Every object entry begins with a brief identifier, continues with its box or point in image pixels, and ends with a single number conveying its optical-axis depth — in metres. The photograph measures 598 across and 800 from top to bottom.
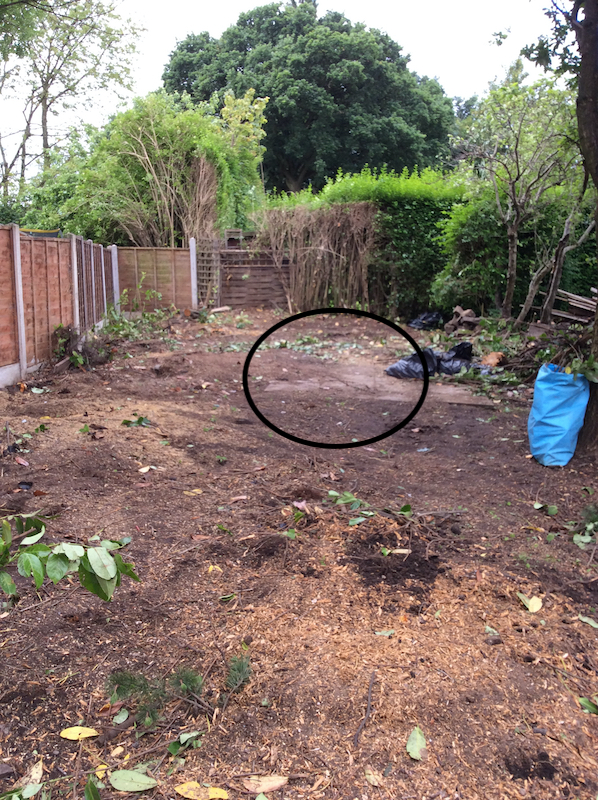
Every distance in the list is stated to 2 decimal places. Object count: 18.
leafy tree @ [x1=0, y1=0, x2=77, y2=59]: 11.20
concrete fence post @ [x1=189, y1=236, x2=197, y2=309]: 13.76
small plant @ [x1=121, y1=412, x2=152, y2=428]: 5.34
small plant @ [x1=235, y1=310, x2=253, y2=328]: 12.35
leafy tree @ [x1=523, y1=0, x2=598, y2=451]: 4.36
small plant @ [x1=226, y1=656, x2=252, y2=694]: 2.13
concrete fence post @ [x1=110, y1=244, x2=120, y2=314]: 13.19
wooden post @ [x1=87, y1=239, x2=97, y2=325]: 10.59
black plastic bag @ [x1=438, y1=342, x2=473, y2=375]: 8.33
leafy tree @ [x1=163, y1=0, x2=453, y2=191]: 26.48
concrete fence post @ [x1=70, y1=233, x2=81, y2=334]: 9.05
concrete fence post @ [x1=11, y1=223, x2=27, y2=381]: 6.82
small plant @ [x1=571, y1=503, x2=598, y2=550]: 3.43
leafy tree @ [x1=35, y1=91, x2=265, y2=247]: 14.10
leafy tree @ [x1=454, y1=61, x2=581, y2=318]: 8.56
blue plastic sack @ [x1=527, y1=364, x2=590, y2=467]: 4.59
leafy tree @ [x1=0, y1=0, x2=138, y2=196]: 20.31
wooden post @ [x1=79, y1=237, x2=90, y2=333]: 9.78
